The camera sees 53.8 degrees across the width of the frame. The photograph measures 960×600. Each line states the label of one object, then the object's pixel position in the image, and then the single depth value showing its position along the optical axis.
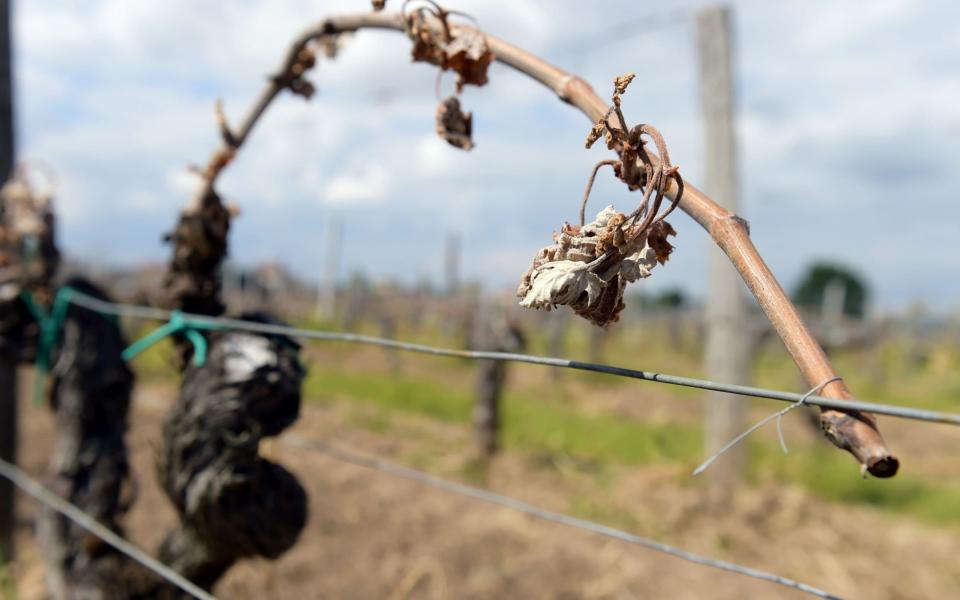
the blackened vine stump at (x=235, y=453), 0.49
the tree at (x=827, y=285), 28.52
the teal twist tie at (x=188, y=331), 0.54
